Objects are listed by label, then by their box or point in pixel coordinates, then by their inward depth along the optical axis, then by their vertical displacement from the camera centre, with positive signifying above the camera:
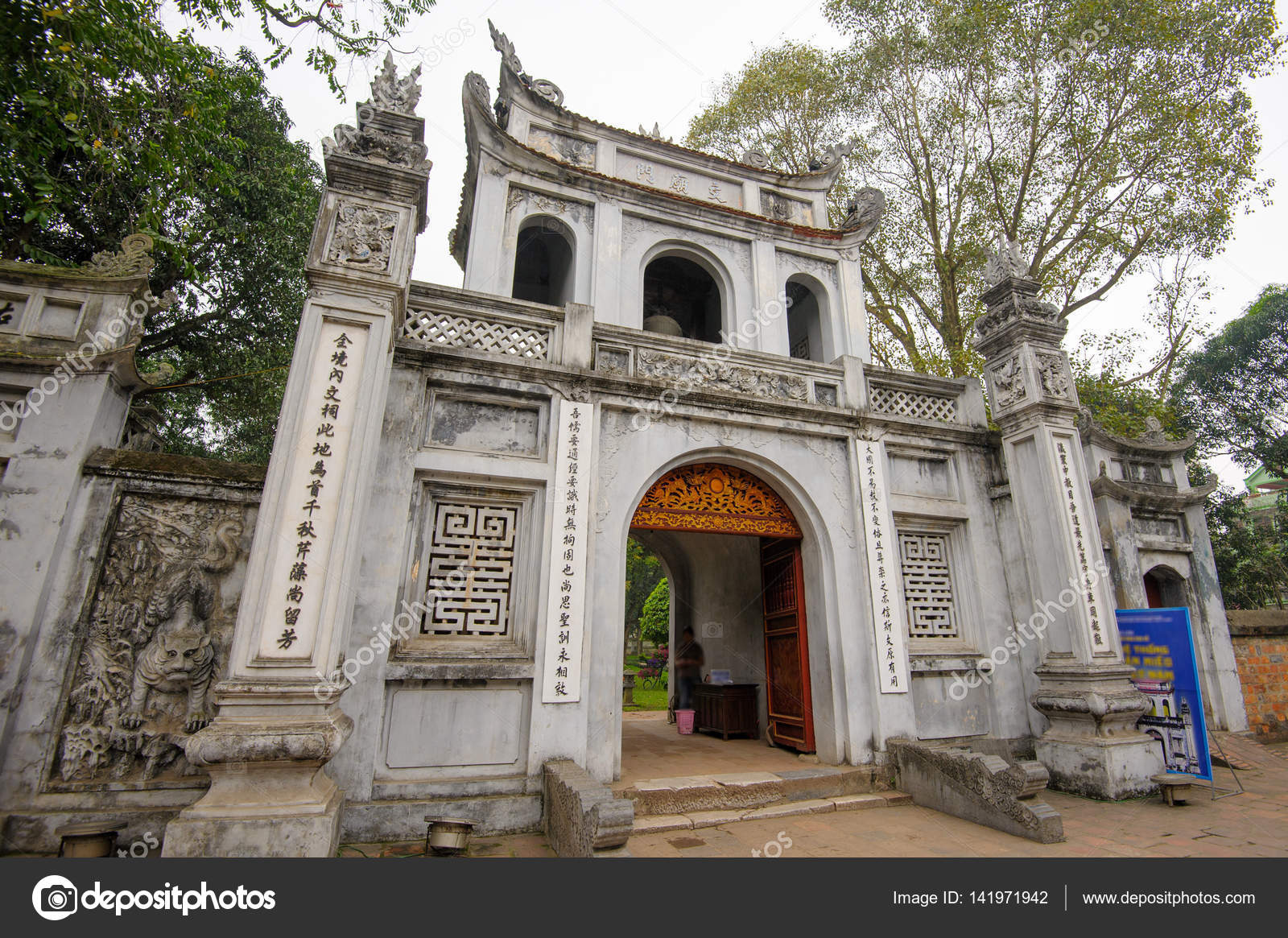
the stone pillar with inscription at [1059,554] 5.83 +1.14
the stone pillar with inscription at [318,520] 3.50 +0.83
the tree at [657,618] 18.42 +1.18
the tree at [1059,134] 11.05 +9.91
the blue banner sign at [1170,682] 5.79 -0.12
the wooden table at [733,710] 8.23 -0.65
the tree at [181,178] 5.00 +5.32
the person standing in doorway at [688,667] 9.70 -0.12
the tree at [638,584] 25.78 +3.10
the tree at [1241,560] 13.38 +2.44
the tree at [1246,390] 16.28 +7.34
